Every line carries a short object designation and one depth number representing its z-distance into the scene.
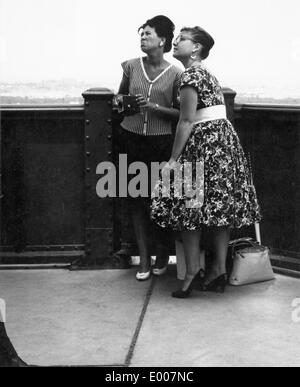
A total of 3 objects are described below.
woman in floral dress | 4.50
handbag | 4.83
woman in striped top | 4.91
